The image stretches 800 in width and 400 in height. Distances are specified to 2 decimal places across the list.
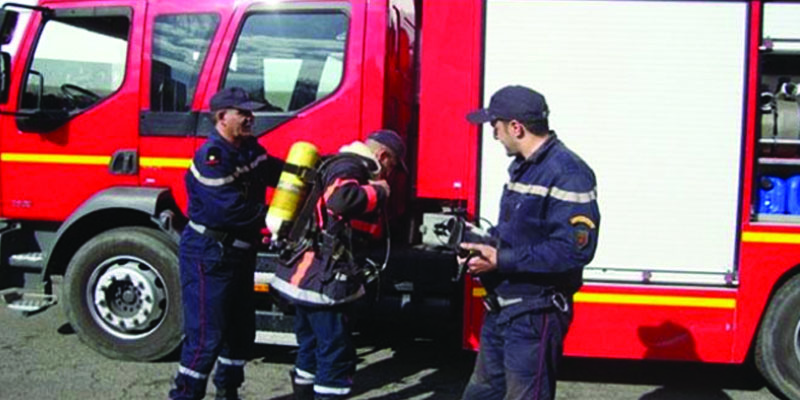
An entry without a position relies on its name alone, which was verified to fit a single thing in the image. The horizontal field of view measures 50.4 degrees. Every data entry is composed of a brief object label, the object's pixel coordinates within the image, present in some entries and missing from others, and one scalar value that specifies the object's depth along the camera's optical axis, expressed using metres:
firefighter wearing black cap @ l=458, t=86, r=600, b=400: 3.10
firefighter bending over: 3.95
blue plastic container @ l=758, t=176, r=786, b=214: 4.80
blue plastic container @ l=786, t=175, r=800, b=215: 4.80
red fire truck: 4.69
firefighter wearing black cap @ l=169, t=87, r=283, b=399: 4.28
